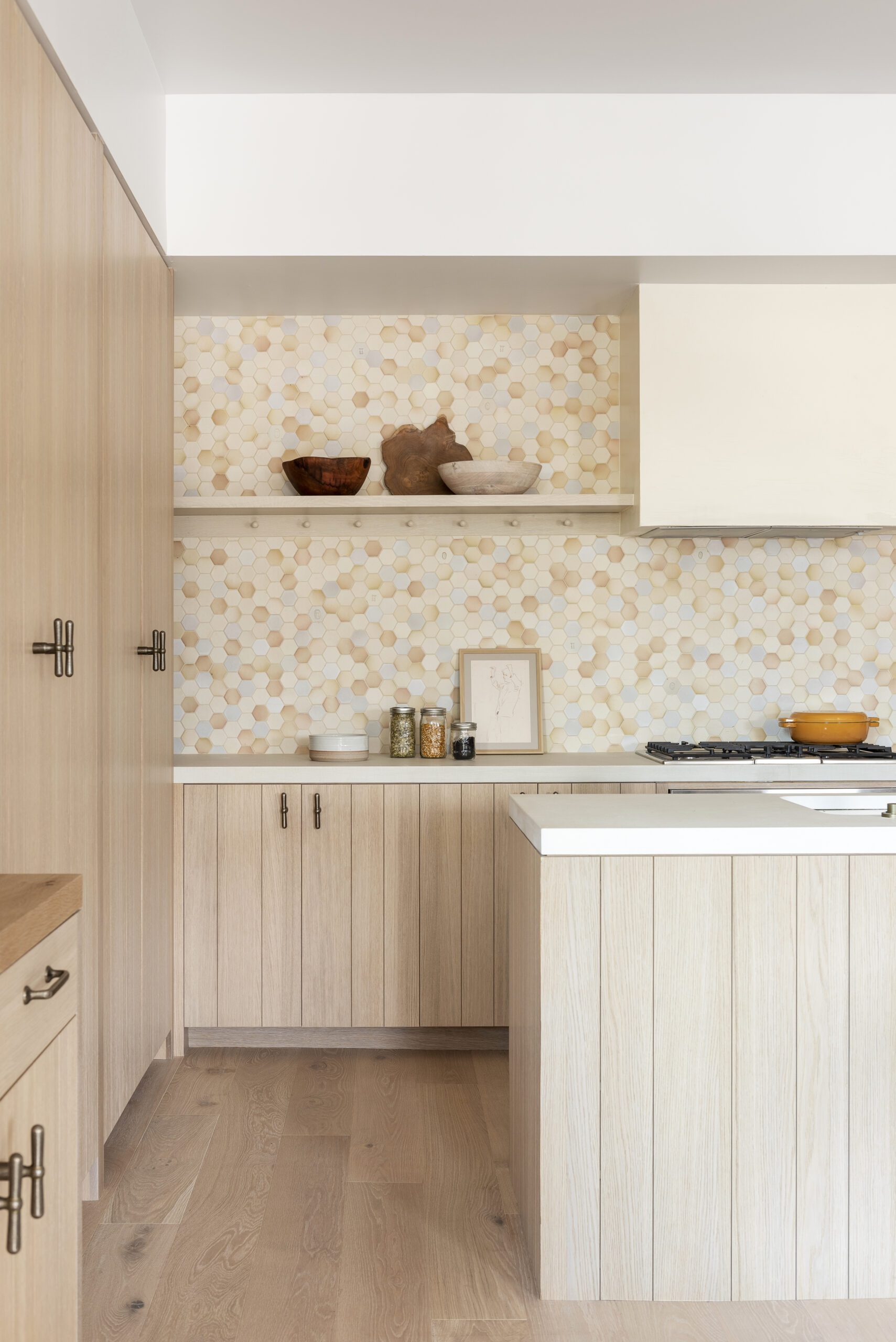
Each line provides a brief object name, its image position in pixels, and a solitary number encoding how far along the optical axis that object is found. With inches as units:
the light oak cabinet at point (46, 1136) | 39.7
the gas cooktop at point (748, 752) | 131.8
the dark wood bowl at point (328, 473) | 134.3
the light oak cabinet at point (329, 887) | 127.7
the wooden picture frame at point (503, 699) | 144.2
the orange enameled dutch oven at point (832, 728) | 139.1
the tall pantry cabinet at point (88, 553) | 70.7
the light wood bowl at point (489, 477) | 133.9
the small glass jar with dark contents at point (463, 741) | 135.6
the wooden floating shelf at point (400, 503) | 133.0
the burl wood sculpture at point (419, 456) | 142.3
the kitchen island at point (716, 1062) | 75.9
